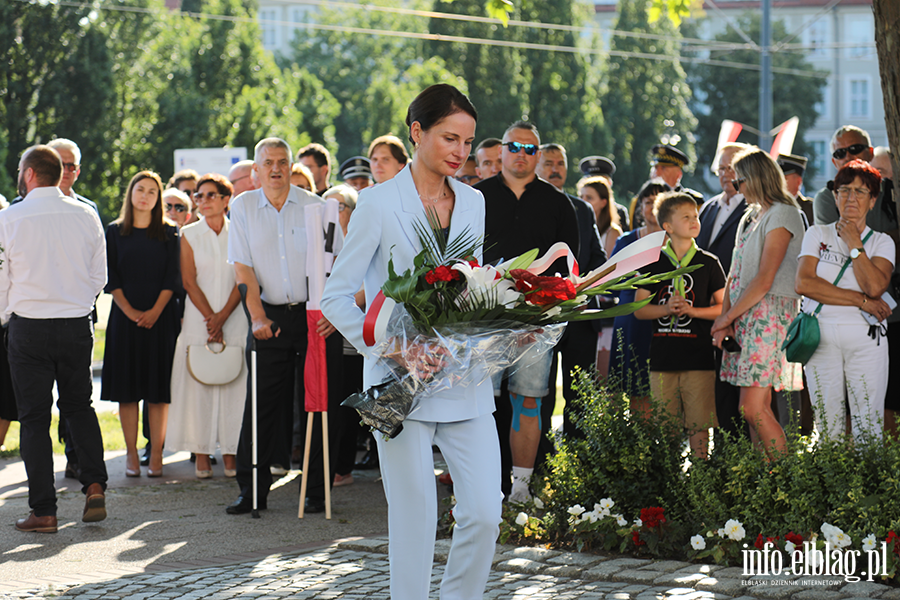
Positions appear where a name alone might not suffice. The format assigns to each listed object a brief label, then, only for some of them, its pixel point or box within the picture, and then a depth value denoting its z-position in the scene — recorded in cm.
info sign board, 2458
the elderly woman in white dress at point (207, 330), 935
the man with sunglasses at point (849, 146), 891
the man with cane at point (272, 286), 770
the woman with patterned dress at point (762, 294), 745
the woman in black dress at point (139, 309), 924
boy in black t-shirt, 782
